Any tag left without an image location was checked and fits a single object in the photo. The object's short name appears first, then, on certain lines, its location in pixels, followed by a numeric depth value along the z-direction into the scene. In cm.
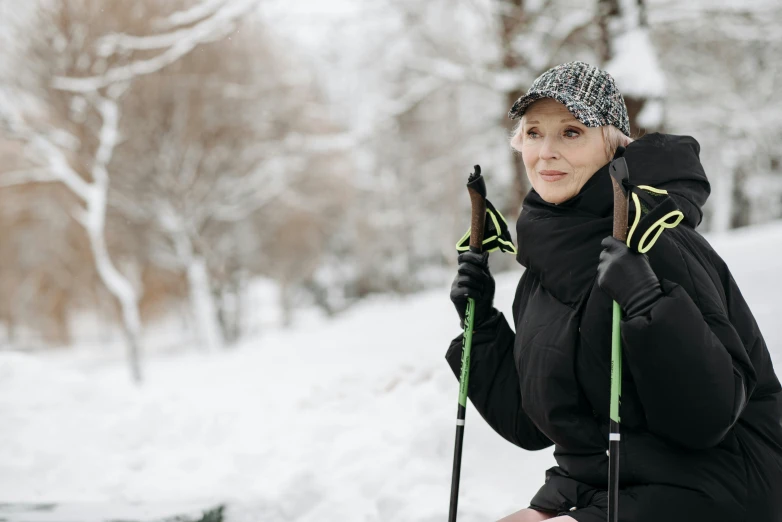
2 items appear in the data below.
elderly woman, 178
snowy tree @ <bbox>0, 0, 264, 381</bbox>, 1223
